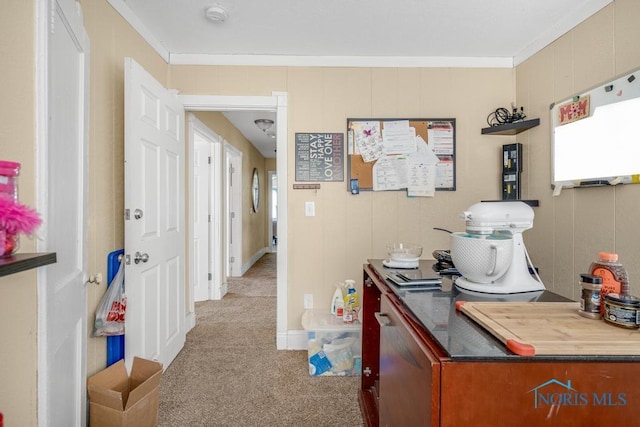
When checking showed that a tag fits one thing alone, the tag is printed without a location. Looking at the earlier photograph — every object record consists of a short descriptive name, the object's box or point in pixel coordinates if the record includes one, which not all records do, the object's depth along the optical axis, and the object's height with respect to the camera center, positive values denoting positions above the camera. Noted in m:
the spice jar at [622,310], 0.76 -0.25
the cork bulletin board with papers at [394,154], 2.56 +0.47
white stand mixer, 1.16 -0.08
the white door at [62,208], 0.88 +0.01
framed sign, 2.55 +0.44
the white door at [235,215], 4.89 -0.08
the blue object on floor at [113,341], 1.74 -0.74
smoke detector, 1.93 +1.26
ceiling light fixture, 4.29 +1.24
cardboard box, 1.37 -0.88
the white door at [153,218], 1.76 -0.05
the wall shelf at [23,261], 0.63 -0.12
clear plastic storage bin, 2.18 -0.98
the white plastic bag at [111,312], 1.67 -0.56
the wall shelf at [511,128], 2.30 +0.64
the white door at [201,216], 3.72 -0.07
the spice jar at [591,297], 0.85 -0.24
